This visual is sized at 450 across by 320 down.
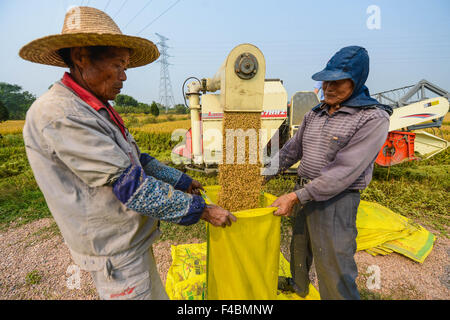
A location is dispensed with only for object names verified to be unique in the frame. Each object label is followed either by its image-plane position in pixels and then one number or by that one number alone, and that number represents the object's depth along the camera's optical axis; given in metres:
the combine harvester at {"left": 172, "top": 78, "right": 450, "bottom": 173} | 4.11
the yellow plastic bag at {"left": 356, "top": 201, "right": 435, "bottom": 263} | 2.67
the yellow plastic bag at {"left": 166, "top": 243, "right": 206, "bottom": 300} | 1.98
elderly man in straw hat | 0.94
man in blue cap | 1.42
